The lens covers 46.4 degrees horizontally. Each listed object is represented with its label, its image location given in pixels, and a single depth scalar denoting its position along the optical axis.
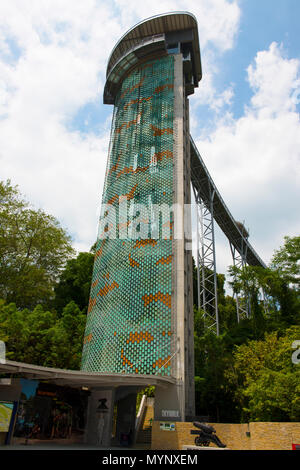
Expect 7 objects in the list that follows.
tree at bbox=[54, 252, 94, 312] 33.47
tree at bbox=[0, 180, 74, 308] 29.30
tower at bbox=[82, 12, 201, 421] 17.77
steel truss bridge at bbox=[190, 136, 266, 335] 32.66
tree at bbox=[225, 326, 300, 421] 13.95
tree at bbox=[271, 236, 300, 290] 25.39
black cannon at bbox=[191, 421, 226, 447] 12.94
